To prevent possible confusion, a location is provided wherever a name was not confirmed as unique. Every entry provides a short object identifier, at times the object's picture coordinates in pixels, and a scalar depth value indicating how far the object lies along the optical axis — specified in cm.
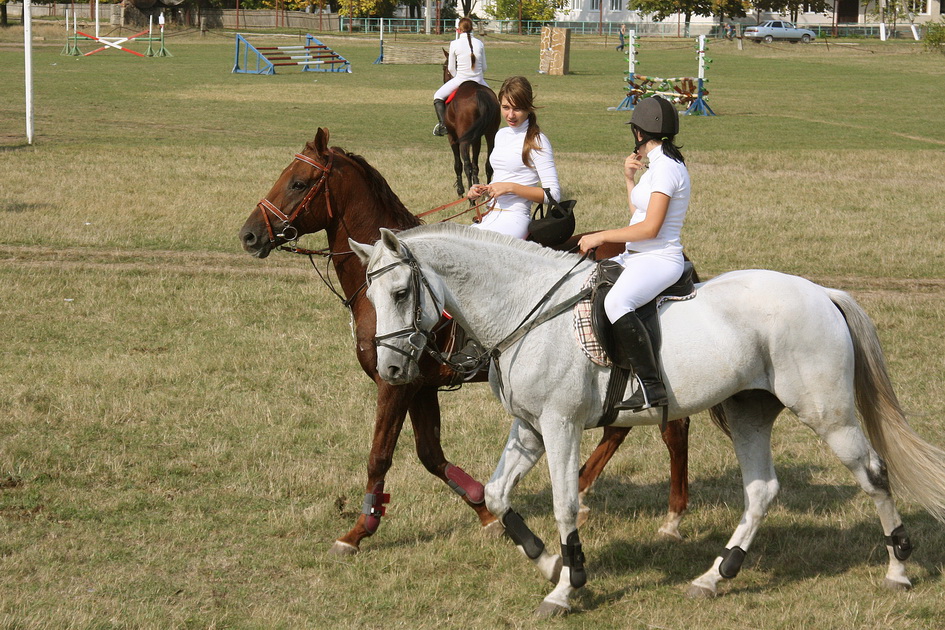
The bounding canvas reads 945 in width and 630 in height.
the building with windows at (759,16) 10419
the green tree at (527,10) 9712
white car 8550
